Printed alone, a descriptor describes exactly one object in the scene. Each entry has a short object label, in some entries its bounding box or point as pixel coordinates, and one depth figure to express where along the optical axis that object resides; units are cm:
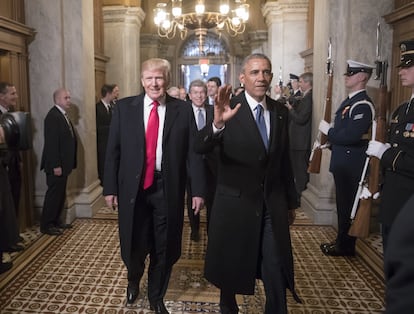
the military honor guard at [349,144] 437
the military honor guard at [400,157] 308
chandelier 1035
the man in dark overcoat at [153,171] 329
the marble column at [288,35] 999
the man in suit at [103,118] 746
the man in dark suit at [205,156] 442
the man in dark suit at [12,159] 471
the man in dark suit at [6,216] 385
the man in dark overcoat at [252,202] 275
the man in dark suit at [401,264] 91
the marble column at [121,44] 970
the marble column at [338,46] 545
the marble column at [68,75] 592
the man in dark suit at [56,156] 538
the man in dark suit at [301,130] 642
